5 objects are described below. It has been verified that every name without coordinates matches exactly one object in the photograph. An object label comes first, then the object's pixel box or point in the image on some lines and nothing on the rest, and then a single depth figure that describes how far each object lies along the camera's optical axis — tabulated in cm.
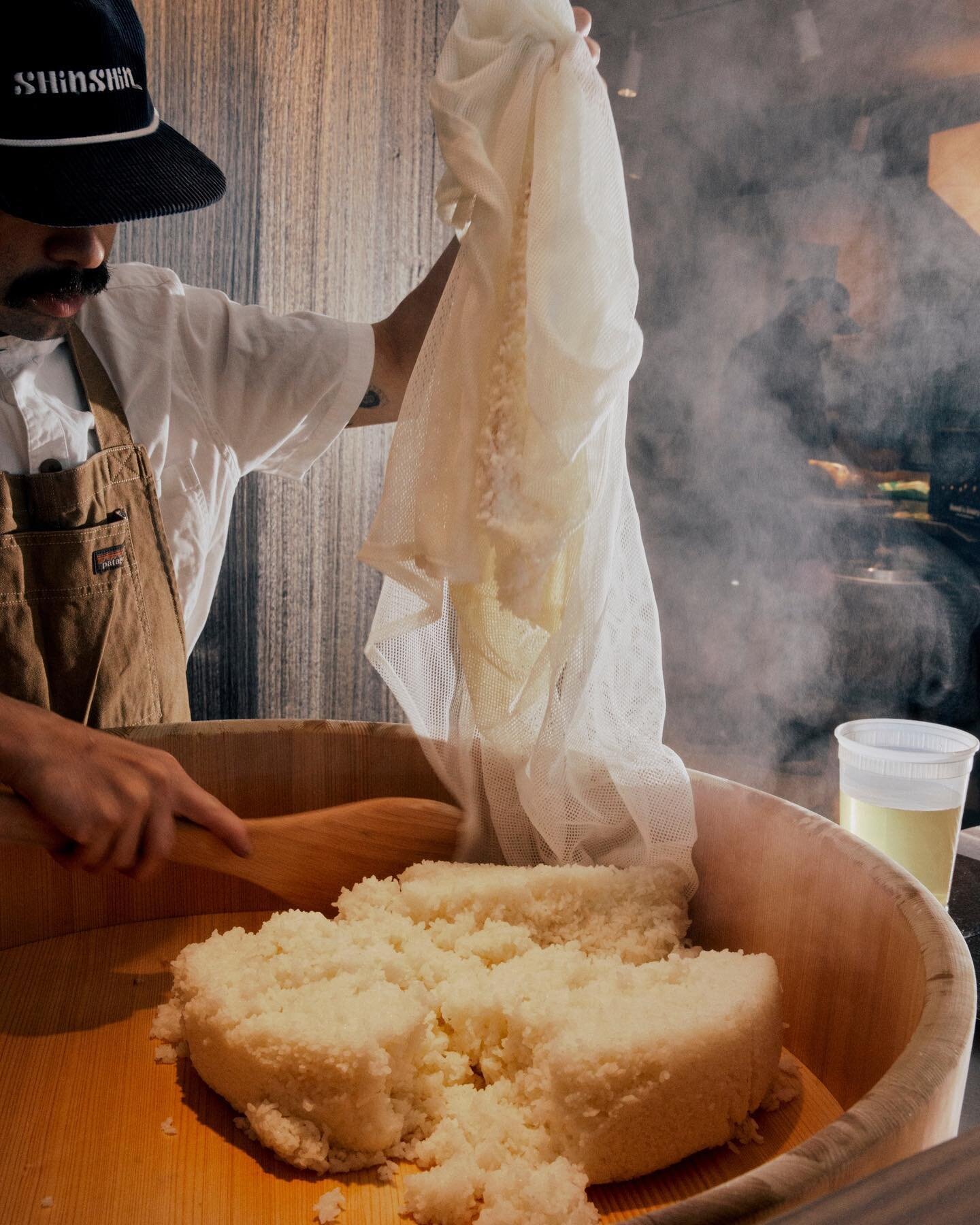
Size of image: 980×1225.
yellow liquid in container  116
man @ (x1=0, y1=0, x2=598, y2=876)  103
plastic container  116
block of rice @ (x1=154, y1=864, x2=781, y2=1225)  78
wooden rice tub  64
